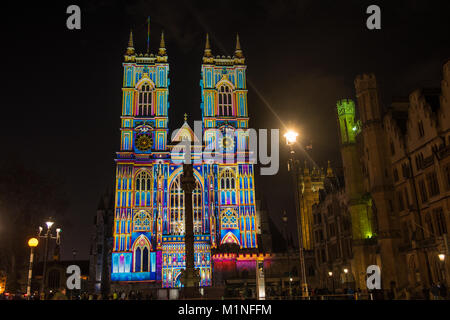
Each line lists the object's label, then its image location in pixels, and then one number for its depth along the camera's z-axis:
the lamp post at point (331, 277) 51.28
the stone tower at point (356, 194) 37.34
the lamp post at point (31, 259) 25.10
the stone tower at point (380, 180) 30.41
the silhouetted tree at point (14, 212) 38.53
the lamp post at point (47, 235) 27.89
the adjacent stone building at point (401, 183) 30.36
